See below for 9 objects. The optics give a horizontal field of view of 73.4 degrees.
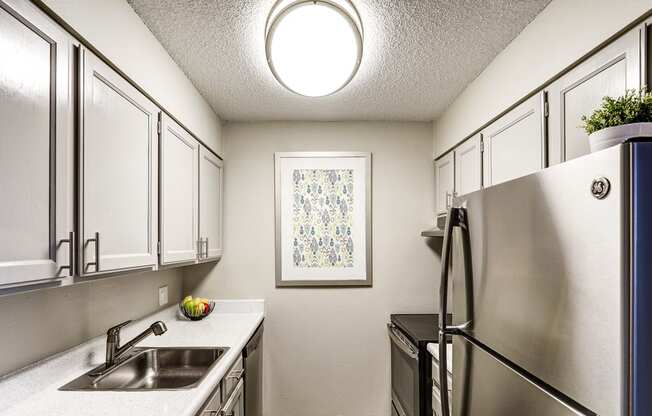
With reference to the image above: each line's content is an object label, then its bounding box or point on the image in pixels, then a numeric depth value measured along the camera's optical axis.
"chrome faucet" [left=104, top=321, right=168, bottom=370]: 1.85
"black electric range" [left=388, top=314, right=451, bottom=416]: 2.54
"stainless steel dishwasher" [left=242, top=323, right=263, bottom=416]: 2.57
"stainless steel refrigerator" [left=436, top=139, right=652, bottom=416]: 0.69
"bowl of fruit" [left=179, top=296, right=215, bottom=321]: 2.98
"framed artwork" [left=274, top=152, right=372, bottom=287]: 3.43
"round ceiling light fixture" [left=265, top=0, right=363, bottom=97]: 1.70
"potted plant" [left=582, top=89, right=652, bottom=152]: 0.97
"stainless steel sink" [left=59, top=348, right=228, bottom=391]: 1.98
